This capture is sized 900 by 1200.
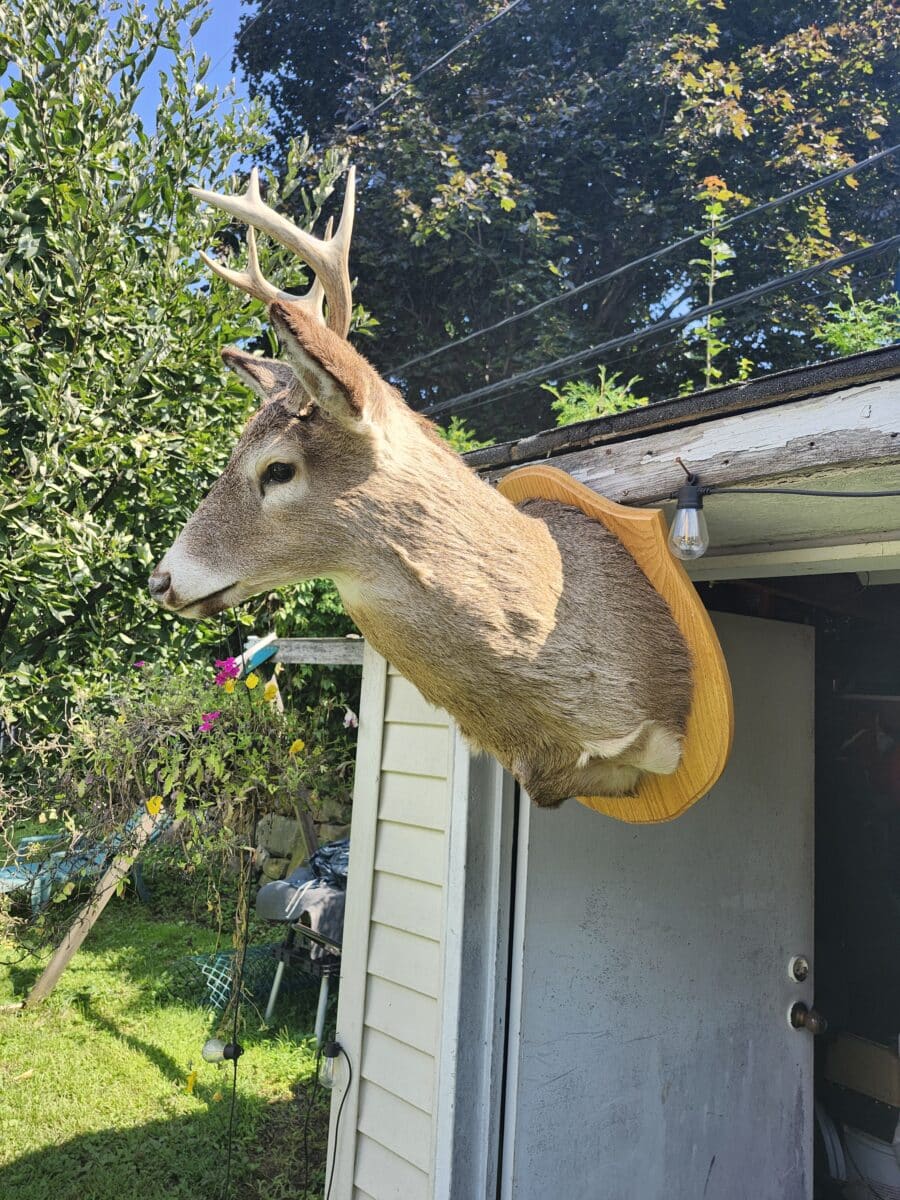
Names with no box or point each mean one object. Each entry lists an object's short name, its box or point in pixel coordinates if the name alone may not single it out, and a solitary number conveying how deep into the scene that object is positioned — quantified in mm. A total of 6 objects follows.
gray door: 2256
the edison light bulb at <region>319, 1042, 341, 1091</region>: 2609
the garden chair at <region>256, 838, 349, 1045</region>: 4535
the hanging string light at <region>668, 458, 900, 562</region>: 1619
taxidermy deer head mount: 1485
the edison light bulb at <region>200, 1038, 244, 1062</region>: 3584
